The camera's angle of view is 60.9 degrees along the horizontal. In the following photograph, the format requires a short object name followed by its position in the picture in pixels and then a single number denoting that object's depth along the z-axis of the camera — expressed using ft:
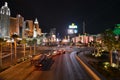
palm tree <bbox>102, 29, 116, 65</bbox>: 41.88
